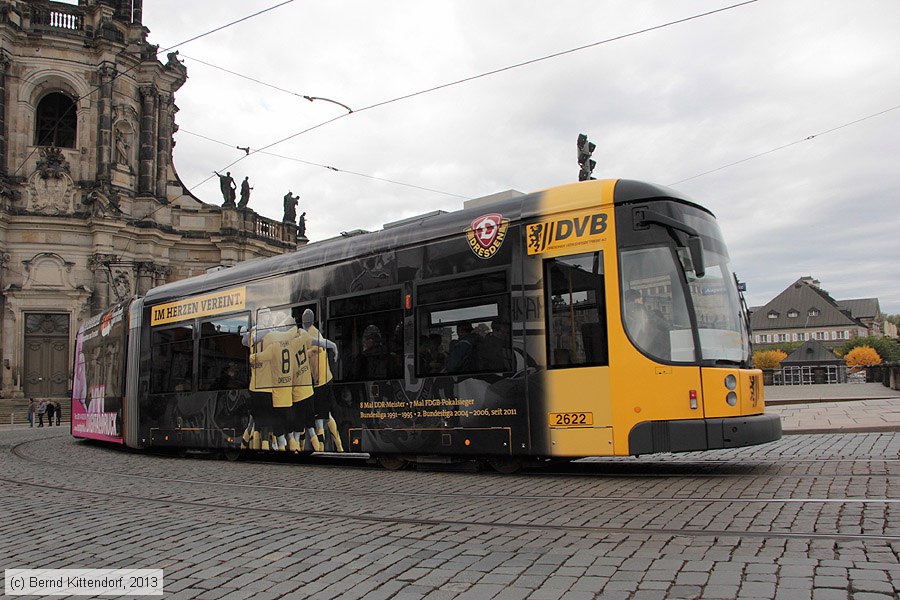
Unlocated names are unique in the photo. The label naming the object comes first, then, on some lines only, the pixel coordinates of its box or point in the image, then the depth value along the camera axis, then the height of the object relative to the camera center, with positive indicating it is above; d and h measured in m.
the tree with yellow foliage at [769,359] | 90.56 +2.16
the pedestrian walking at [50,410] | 31.86 -0.45
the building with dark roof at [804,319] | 124.38 +9.20
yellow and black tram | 8.20 +0.57
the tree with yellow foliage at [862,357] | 92.25 +2.17
